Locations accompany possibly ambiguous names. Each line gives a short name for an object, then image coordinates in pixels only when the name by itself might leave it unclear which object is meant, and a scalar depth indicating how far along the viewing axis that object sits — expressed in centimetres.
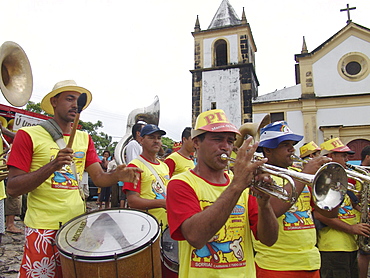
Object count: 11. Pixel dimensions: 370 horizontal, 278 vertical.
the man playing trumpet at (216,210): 180
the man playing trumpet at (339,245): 364
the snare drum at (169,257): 282
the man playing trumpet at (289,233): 256
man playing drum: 243
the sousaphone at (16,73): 319
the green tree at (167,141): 4809
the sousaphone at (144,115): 746
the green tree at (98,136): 3700
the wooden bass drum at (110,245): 211
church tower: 2261
